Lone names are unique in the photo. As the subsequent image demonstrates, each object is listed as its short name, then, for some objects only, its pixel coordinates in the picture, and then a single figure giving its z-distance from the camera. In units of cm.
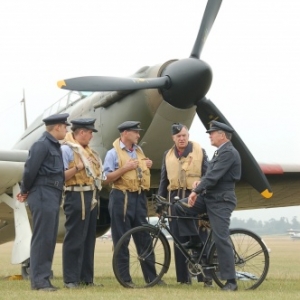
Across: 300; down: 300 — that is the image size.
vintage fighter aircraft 1883
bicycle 1342
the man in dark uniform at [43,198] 1277
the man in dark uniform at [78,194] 1364
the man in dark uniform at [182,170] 1452
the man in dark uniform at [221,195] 1298
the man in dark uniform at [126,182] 1434
